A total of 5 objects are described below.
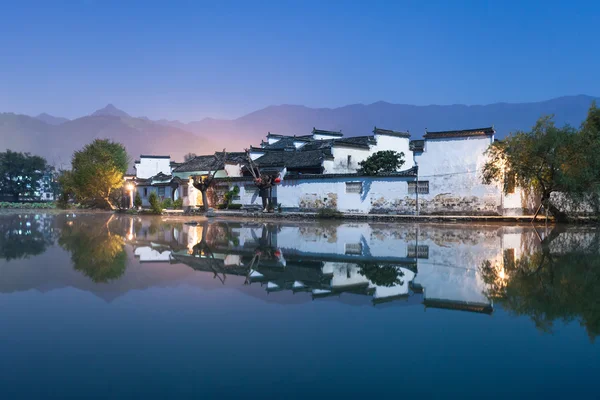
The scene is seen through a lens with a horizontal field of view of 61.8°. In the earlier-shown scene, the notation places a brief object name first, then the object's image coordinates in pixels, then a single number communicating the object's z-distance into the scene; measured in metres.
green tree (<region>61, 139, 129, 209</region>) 39.84
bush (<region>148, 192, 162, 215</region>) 35.03
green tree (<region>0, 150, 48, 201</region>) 65.00
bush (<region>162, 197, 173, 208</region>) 37.53
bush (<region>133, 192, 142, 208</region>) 41.25
